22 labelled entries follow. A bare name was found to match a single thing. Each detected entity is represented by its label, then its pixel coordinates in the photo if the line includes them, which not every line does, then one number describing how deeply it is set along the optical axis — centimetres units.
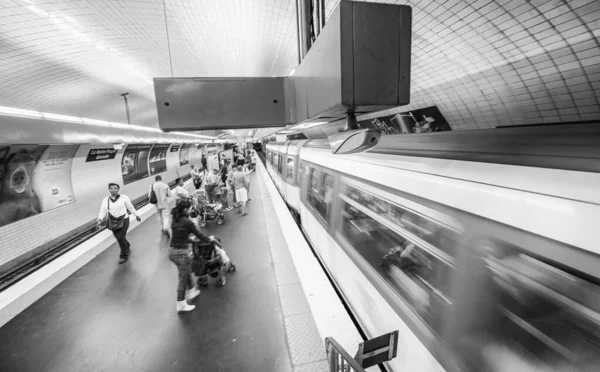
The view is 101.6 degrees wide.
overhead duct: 108
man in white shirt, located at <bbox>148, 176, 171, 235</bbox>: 577
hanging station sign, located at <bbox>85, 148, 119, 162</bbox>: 690
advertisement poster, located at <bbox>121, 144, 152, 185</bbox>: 911
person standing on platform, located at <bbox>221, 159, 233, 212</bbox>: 797
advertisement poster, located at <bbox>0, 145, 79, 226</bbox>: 457
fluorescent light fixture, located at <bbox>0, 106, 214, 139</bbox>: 298
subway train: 86
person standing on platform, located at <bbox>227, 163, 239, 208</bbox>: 938
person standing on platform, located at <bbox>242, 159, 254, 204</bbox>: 730
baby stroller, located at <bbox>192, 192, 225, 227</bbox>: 676
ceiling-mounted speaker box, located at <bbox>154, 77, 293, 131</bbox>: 171
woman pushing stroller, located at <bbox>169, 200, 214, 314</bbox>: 308
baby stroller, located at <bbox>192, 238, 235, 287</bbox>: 365
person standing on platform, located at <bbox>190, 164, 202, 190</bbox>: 754
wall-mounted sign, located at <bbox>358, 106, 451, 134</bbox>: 627
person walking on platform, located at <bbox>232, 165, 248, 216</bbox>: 720
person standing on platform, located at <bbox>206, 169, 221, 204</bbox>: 749
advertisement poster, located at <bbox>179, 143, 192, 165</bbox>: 1604
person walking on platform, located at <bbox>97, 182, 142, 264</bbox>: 456
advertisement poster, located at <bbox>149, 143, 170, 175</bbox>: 1141
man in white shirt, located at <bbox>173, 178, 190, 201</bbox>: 526
